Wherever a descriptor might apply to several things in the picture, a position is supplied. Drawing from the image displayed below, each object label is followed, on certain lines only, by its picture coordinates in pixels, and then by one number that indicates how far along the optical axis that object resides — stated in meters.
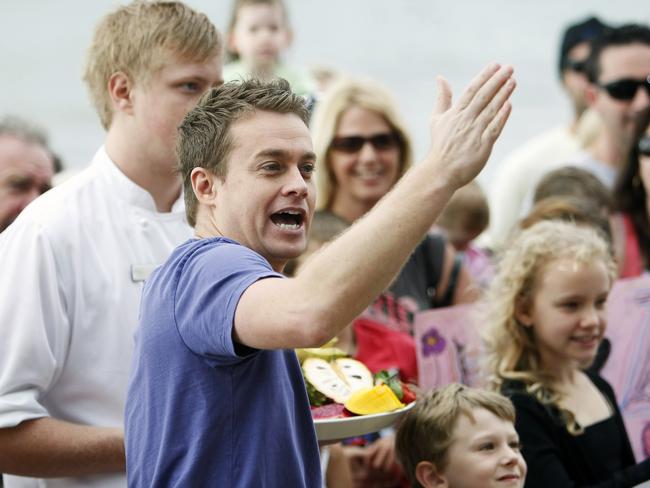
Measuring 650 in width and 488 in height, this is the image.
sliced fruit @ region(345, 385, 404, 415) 5.07
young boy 5.36
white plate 4.88
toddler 11.52
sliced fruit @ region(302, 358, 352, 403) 5.38
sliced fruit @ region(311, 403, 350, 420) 5.12
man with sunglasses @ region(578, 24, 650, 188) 9.66
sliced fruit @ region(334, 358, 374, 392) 5.53
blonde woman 8.50
